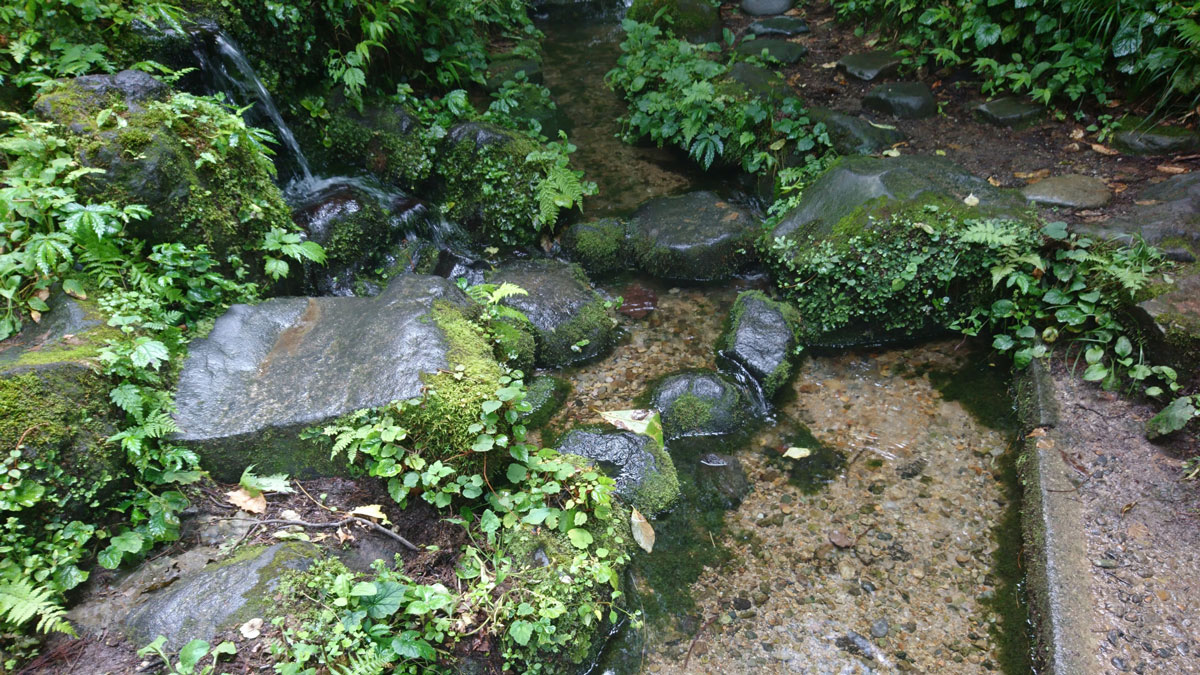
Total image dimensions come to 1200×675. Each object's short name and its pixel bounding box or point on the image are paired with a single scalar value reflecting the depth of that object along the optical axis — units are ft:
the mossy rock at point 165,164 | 11.82
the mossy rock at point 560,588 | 9.84
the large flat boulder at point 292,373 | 10.71
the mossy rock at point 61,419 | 8.91
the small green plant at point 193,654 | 7.75
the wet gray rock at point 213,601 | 8.42
